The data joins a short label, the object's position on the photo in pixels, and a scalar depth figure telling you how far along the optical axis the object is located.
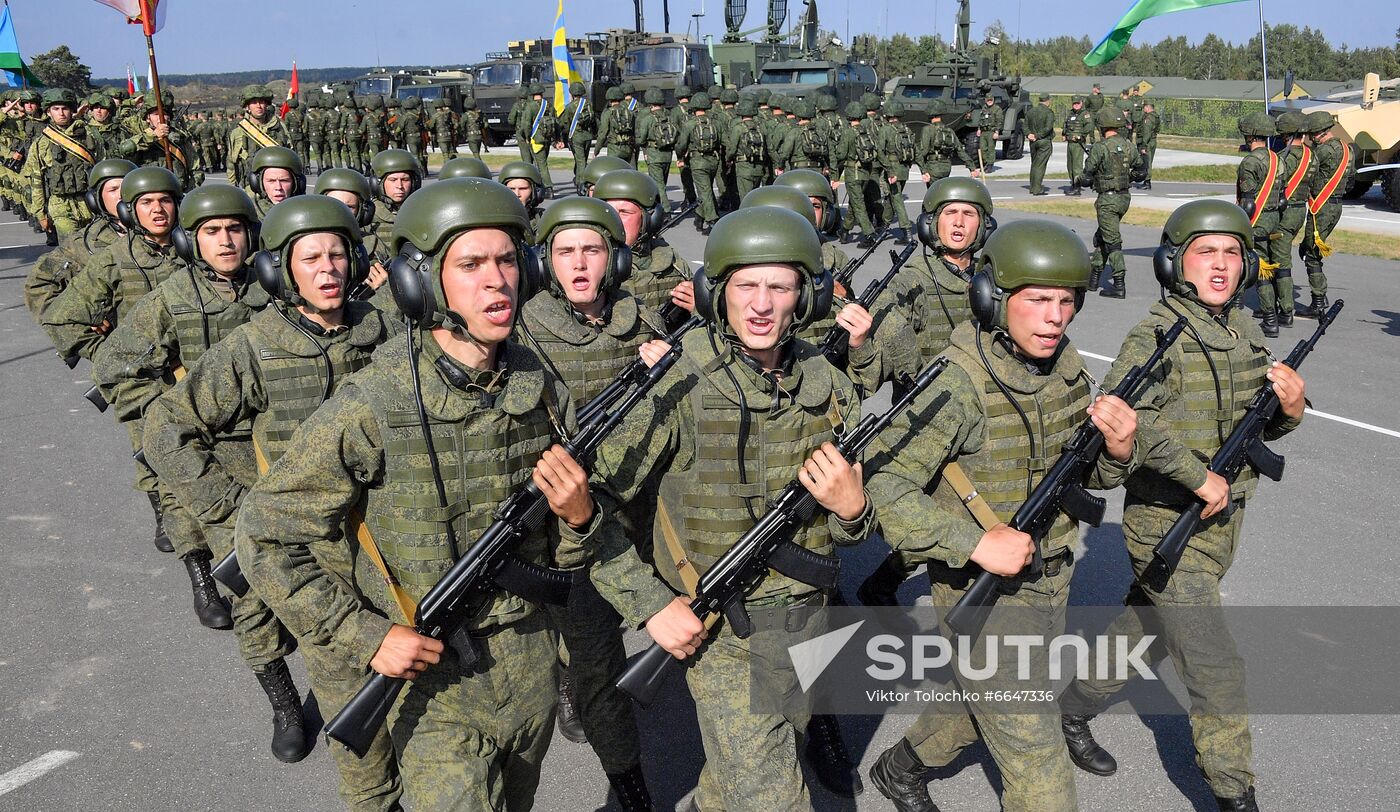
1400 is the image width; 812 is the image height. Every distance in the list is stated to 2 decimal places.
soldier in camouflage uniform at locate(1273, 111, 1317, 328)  12.37
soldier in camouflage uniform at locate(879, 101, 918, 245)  18.41
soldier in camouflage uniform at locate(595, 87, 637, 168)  22.16
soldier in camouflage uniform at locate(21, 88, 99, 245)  14.76
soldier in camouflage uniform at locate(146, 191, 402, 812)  4.33
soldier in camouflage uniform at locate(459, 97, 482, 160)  27.83
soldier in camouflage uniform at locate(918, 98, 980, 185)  19.23
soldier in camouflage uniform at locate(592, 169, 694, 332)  6.64
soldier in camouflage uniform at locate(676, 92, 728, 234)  19.91
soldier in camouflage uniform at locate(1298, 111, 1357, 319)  12.51
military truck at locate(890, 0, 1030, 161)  26.83
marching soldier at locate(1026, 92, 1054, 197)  24.30
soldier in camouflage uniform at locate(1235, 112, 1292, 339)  12.34
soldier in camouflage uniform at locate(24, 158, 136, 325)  8.11
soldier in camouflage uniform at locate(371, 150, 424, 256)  8.69
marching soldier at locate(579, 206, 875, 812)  3.26
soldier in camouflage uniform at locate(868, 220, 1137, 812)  3.63
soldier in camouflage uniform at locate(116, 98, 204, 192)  13.42
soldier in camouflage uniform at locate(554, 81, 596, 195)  23.64
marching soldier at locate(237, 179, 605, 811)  2.86
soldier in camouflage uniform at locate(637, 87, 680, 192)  20.75
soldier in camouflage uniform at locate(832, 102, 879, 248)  18.70
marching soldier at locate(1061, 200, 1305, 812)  4.05
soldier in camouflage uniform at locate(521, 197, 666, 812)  4.18
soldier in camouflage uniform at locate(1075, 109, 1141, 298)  14.11
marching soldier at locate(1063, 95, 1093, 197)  24.47
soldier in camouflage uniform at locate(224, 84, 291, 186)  13.60
